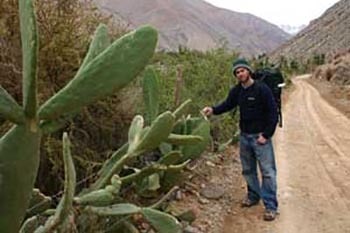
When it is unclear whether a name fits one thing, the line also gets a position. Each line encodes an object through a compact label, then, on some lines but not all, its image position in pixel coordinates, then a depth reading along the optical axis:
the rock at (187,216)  5.91
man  6.83
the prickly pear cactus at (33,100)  2.58
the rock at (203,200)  7.73
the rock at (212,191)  8.05
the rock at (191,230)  6.22
